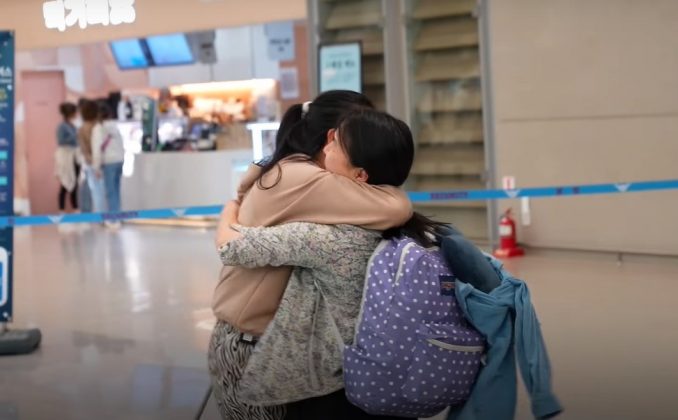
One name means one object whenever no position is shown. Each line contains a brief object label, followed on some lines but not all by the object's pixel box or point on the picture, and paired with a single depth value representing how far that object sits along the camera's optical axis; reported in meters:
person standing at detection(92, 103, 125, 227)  12.53
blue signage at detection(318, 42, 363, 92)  8.77
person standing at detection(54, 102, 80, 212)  14.84
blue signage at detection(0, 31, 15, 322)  5.60
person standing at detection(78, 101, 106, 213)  12.71
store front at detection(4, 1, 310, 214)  10.60
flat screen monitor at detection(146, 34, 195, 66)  12.59
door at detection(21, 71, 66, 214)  16.56
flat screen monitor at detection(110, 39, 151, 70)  13.88
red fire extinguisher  8.30
